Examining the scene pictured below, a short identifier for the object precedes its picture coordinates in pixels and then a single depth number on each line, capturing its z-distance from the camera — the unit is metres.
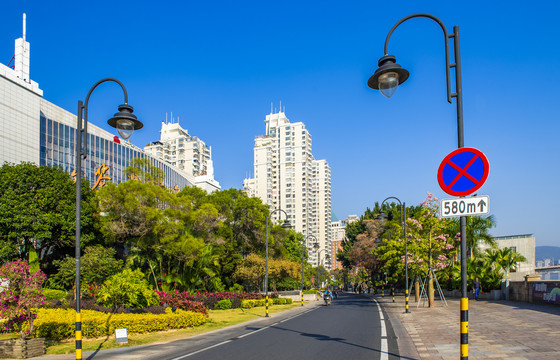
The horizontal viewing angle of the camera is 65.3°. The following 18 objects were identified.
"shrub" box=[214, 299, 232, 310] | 32.16
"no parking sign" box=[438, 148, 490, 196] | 6.96
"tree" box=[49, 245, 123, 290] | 31.64
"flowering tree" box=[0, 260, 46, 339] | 12.34
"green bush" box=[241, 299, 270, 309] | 34.34
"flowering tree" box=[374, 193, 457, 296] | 30.86
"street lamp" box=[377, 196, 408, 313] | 28.22
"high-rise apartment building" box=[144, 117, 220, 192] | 156.38
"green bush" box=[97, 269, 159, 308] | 18.98
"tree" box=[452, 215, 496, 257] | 41.44
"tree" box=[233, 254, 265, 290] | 42.88
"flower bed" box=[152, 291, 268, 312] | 23.20
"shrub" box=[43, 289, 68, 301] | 29.04
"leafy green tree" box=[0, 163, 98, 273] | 32.78
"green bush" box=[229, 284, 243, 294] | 46.31
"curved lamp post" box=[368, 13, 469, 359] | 6.97
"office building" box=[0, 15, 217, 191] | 51.19
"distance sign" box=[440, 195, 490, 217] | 6.82
